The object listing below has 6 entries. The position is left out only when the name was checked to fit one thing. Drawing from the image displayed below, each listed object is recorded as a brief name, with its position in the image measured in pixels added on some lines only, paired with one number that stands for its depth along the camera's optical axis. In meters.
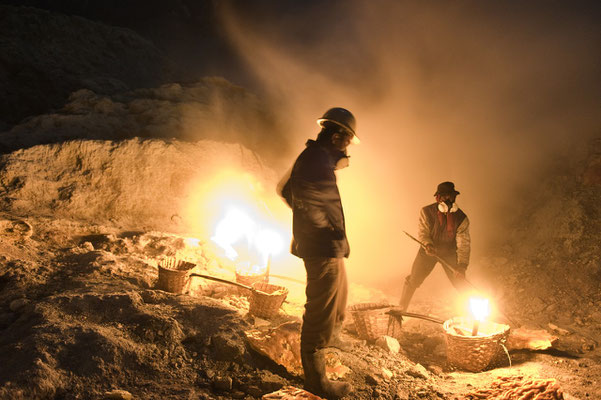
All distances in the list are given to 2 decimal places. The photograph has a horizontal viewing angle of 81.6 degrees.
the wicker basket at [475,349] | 3.93
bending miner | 5.32
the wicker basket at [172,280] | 4.36
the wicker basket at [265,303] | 4.44
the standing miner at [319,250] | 2.83
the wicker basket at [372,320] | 4.65
